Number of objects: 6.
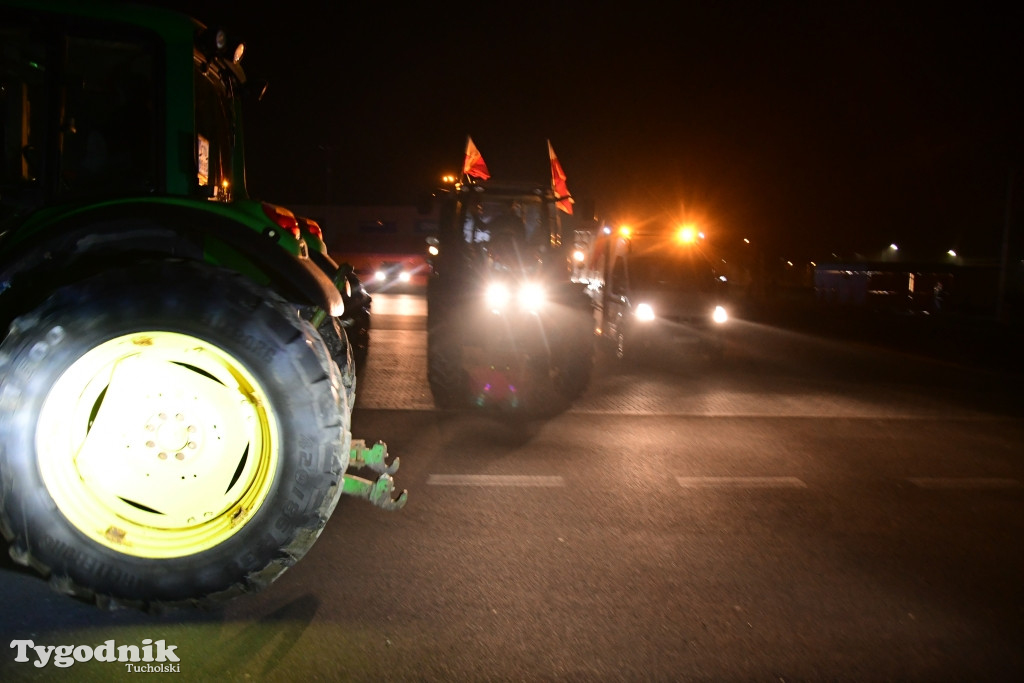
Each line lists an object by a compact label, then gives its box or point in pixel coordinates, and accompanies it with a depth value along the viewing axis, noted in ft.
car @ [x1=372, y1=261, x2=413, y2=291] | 119.85
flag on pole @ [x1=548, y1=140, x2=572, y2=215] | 39.24
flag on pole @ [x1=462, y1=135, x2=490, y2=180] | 38.29
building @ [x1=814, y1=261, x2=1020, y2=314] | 117.29
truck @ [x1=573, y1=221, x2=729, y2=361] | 46.42
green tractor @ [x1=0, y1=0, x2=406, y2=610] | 11.22
